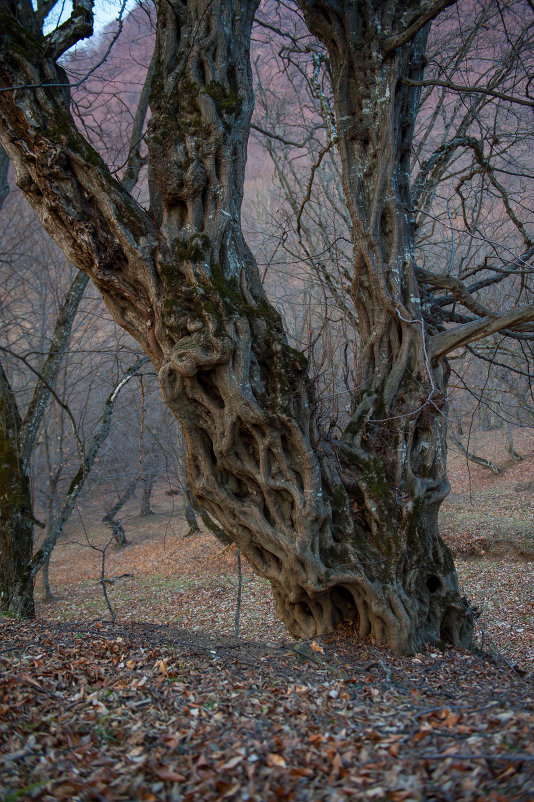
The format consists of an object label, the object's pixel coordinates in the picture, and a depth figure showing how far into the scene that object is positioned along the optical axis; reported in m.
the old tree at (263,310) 3.75
